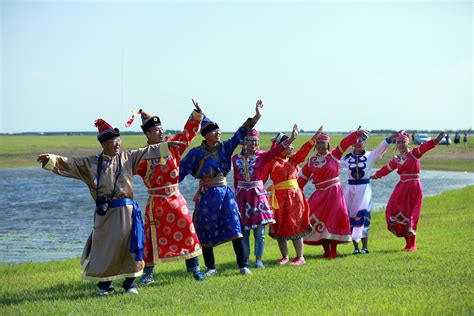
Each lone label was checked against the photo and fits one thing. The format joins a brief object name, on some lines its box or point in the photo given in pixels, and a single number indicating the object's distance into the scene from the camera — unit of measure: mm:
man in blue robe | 9922
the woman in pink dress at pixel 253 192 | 10734
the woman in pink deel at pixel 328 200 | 11609
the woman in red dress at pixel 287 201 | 11055
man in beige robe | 8656
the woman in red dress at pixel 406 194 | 12102
